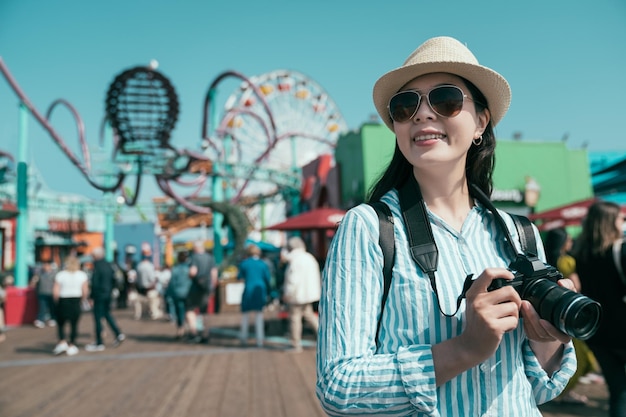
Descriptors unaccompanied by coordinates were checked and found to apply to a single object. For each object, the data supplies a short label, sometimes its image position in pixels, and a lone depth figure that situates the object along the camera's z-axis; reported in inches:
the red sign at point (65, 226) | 1109.1
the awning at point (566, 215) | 317.4
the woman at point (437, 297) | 34.4
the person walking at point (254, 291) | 274.7
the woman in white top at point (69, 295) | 265.3
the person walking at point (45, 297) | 405.1
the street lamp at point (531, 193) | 559.8
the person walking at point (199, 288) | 296.0
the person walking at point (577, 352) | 149.4
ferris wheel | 949.2
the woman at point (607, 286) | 105.5
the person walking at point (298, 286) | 250.7
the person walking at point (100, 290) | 282.4
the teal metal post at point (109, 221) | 750.2
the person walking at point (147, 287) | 445.4
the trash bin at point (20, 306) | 436.8
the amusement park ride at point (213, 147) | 455.8
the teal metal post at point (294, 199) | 812.0
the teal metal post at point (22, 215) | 480.1
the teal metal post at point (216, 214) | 642.2
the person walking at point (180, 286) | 313.7
